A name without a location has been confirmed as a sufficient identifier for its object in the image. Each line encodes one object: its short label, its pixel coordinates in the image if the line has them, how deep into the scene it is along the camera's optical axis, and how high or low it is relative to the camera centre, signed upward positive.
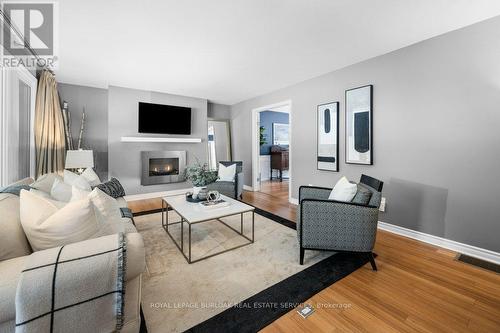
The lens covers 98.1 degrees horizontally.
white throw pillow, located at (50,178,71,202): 1.74 -0.21
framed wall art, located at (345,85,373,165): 3.10 +0.60
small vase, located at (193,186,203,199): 2.78 -0.31
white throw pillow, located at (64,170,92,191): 2.03 -0.13
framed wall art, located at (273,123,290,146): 7.39 +1.13
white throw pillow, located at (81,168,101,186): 2.71 -0.13
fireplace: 4.78 -0.01
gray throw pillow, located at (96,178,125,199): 2.62 -0.27
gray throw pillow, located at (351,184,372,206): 2.01 -0.29
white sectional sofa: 1.05 -0.45
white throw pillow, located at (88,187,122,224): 1.41 -0.27
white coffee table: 2.19 -0.49
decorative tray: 2.74 -0.41
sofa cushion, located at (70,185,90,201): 1.43 -0.18
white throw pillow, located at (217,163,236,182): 4.39 -0.14
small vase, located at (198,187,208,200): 2.77 -0.35
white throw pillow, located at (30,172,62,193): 1.82 -0.15
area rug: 1.45 -0.97
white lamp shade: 3.50 +0.12
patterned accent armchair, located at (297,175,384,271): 1.96 -0.54
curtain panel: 3.28 +0.61
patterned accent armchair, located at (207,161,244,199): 4.11 -0.39
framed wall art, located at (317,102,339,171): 3.54 +0.50
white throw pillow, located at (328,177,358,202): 2.11 -0.25
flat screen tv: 4.67 +1.07
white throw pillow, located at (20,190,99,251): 1.10 -0.28
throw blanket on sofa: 0.87 -0.53
